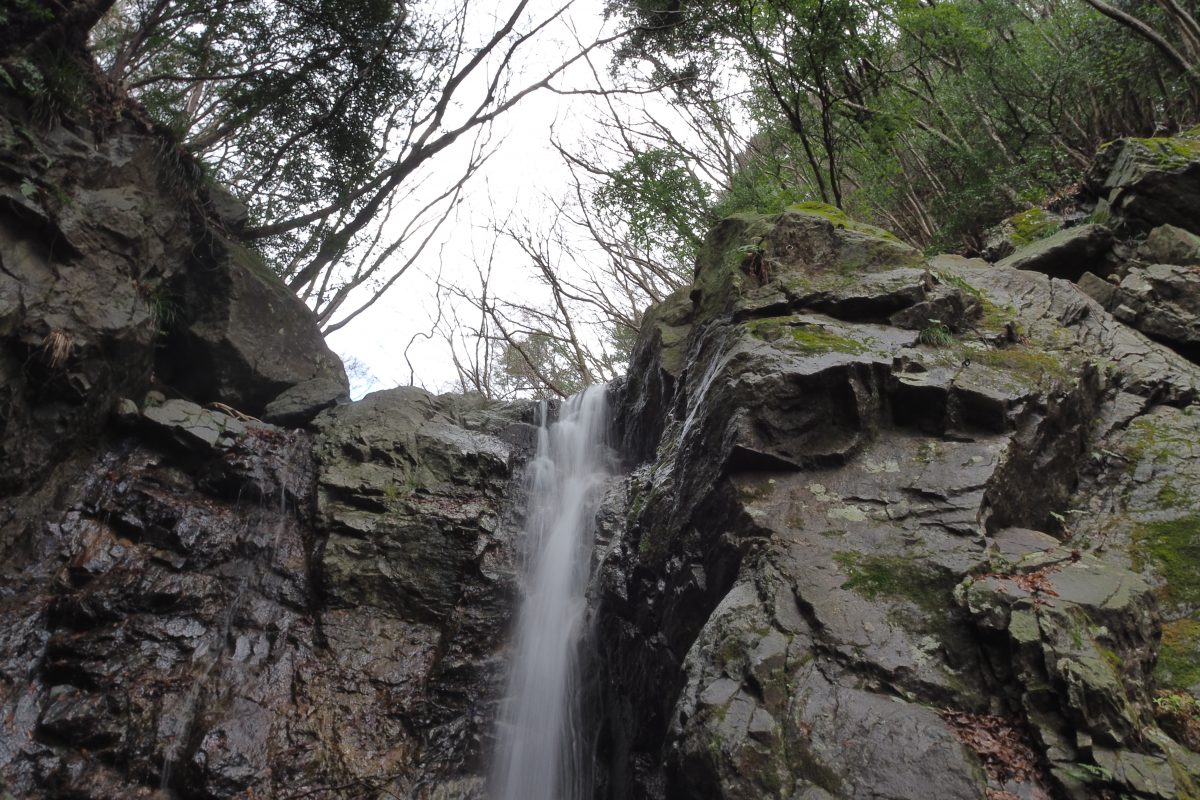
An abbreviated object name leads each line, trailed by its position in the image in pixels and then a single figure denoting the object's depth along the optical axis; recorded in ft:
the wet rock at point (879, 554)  10.87
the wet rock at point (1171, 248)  24.13
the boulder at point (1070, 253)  26.68
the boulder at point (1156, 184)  25.99
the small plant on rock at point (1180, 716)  11.24
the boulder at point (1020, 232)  30.27
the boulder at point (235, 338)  30.96
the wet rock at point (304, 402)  31.58
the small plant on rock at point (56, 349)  21.84
